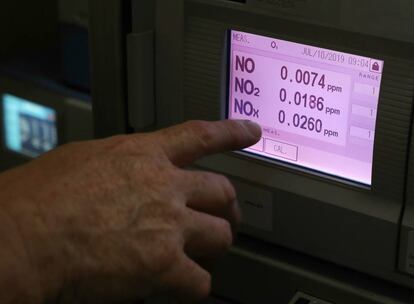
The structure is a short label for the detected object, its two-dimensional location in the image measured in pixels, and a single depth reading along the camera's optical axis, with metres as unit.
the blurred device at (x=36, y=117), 1.63
